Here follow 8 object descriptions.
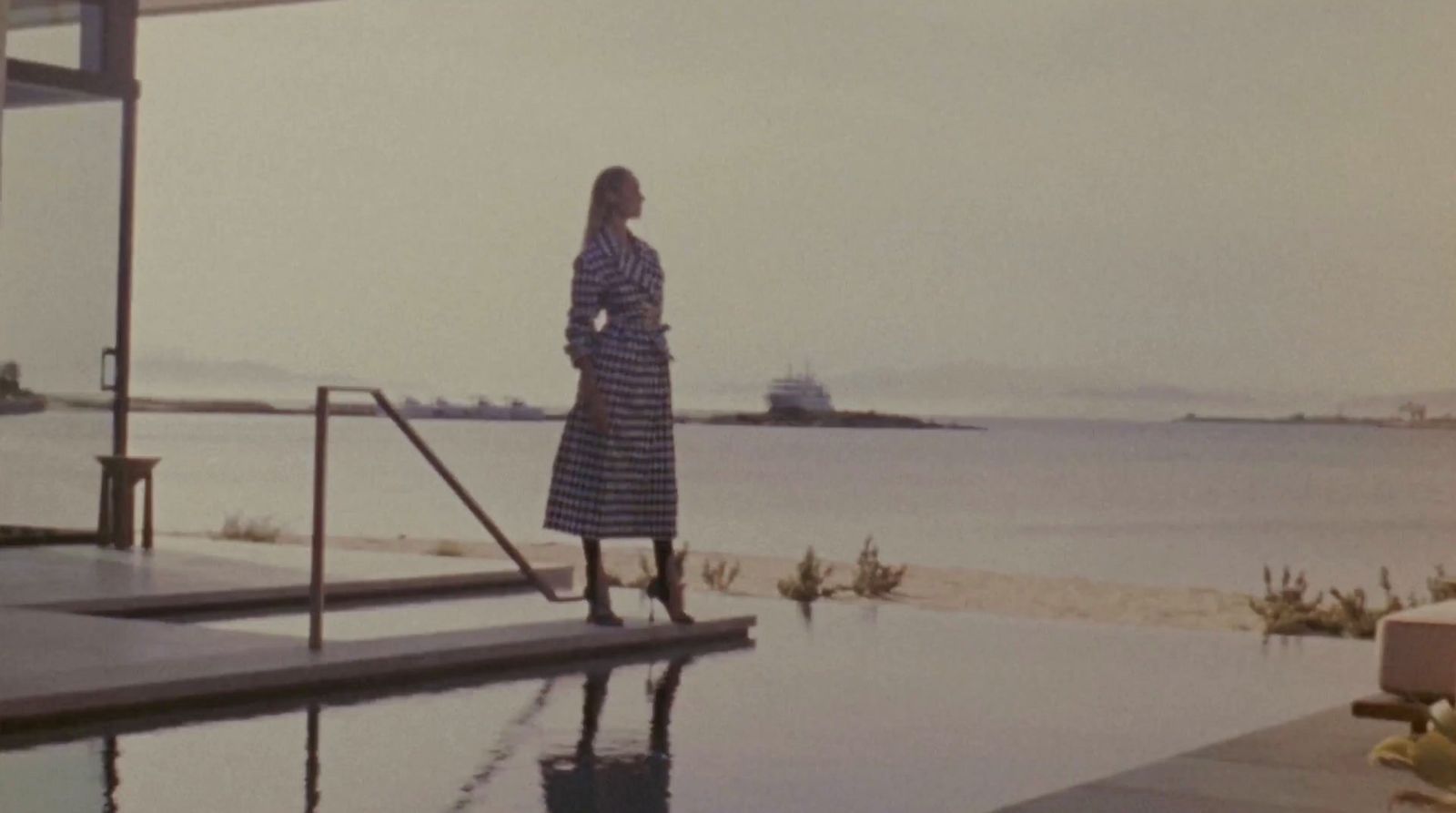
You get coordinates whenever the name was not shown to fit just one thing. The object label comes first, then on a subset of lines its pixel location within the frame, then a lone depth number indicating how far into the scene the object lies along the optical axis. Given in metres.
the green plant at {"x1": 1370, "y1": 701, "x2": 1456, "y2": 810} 4.07
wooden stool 9.79
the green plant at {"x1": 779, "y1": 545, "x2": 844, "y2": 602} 9.83
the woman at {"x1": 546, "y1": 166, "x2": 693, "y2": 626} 6.18
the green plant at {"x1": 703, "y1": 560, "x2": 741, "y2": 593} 11.95
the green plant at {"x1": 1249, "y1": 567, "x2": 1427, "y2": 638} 10.44
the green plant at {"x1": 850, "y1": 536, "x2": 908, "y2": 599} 11.66
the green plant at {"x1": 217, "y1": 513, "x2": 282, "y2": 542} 15.32
